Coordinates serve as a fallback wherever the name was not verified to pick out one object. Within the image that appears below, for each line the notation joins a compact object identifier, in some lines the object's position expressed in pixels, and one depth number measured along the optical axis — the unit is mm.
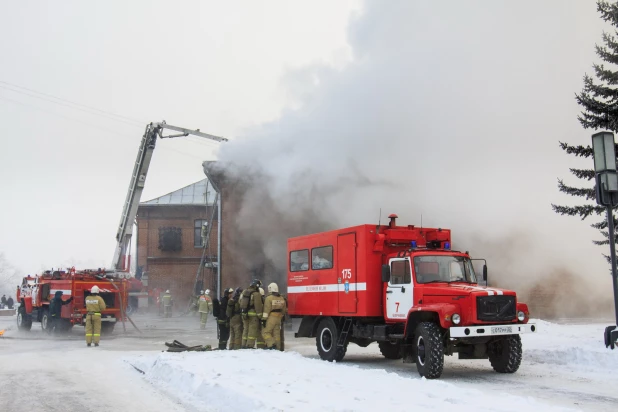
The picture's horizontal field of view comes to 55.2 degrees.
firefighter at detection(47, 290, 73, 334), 19062
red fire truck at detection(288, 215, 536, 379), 9633
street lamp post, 8312
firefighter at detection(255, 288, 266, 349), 13508
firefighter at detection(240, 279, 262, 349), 13391
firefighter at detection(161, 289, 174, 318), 32000
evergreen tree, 13789
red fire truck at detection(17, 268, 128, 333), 19688
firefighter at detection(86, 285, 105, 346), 16047
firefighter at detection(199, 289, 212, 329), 23359
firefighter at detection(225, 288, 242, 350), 14195
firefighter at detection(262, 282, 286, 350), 12969
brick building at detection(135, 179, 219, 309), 40875
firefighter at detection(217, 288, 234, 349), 14961
